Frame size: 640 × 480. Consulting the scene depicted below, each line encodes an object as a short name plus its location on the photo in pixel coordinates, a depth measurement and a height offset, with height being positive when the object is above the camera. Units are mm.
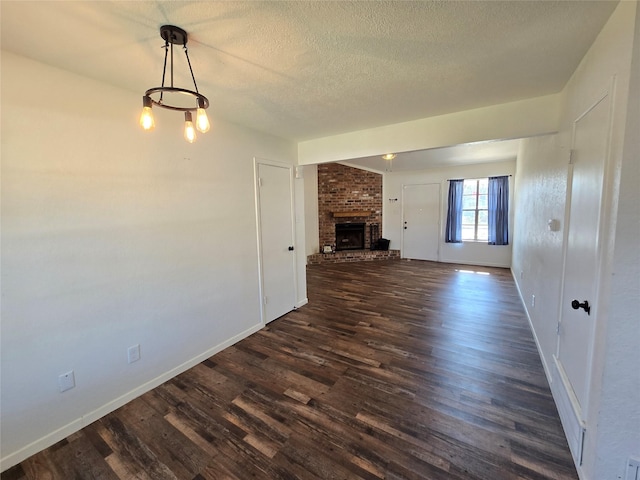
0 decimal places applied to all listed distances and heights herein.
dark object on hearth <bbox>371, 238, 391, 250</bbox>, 7453 -822
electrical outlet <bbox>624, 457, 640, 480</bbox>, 1216 -1164
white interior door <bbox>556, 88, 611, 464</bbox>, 1388 -267
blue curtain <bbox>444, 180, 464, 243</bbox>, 6543 +26
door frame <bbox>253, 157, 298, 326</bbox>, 3115 +130
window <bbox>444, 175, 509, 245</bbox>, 6051 +45
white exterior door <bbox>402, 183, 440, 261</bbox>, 6957 -195
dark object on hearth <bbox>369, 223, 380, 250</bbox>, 7605 -557
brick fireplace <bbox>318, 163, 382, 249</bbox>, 7145 +554
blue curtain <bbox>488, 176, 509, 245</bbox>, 6008 +75
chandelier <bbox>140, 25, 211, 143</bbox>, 1314 +571
